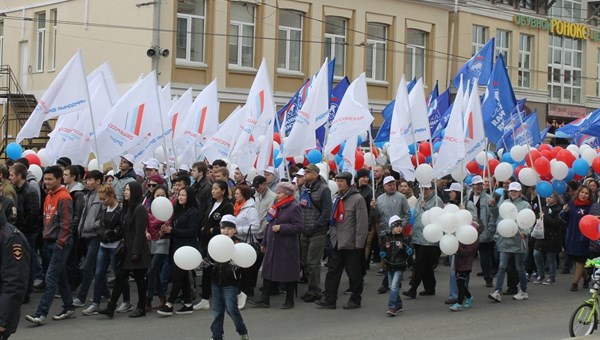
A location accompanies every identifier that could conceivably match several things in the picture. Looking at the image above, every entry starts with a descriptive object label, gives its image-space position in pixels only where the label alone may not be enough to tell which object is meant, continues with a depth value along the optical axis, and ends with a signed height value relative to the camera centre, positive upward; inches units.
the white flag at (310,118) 612.4 +39.9
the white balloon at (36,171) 595.3 +1.4
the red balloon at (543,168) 633.0 +13.3
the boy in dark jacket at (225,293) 400.2 -46.5
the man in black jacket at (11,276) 270.4 -28.4
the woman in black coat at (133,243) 471.8 -31.8
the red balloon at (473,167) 723.4 +14.3
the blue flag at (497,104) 637.9 +54.7
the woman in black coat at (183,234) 494.9 -28.2
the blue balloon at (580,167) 664.4 +15.3
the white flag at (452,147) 569.0 +22.4
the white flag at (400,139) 589.6 +27.2
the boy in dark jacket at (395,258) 502.3 -37.8
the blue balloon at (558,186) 642.8 +2.1
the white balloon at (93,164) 736.3 +7.9
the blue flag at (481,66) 753.6 +93.0
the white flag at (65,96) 586.2 +46.2
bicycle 432.5 -55.6
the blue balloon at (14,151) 657.6 +14.3
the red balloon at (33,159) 639.8 +9.3
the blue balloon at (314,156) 703.7 +18.3
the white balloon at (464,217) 522.6 -16.2
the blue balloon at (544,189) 616.4 -0.1
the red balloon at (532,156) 653.3 +21.8
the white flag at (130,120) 612.7 +35.4
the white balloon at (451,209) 527.5 -12.2
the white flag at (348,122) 602.5 +37.4
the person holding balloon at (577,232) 610.5 -26.3
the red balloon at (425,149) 800.9 +29.3
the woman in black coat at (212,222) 492.4 -21.8
